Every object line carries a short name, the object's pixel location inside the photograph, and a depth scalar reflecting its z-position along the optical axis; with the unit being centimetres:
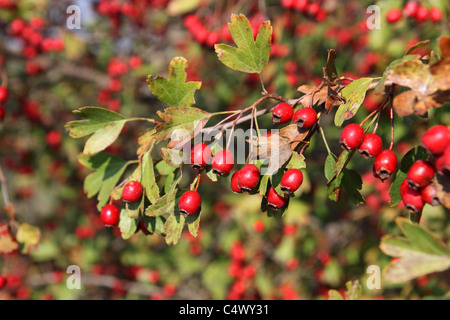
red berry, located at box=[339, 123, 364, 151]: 39
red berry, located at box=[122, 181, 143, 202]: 42
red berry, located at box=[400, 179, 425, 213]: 38
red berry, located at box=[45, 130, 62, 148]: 101
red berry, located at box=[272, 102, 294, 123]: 40
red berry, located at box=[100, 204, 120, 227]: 43
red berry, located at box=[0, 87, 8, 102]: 62
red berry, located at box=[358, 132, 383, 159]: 39
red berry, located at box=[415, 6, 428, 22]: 64
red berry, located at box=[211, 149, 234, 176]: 39
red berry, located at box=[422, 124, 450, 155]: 36
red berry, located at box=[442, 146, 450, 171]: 36
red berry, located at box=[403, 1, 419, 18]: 64
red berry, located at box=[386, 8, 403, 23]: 66
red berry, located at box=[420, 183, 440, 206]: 37
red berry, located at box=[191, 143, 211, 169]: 40
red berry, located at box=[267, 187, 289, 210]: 40
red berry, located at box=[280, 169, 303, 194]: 39
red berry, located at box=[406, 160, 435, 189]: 37
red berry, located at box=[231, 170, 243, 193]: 40
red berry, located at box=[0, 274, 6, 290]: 51
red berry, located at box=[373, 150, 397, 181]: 38
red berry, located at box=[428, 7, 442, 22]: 63
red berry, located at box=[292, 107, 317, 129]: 39
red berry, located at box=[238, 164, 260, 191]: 39
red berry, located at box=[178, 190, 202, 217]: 40
